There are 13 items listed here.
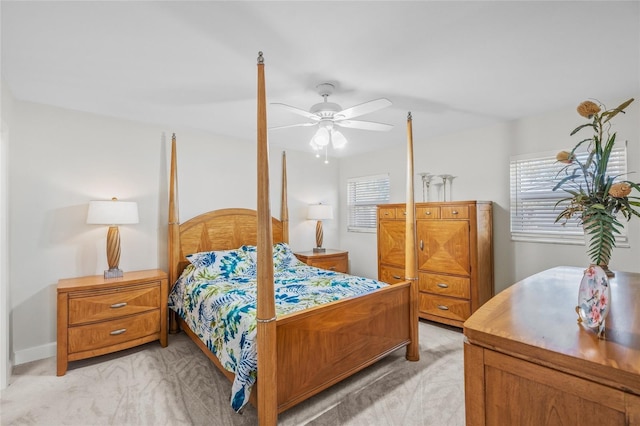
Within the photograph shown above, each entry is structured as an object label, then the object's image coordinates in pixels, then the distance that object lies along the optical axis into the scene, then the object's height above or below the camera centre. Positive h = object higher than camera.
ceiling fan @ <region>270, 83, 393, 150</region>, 2.29 +0.82
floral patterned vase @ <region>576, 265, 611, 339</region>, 0.91 -0.27
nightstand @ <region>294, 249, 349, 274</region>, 4.29 -0.64
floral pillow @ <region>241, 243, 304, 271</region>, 3.73 -0.51
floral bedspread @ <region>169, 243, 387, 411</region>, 1.94 -0.68
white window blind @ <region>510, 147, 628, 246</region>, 3.16 +0.14
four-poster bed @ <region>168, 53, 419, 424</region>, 1.73 -0.81
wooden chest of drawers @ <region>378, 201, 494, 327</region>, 3.31 -0.50
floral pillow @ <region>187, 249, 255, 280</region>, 3.22 -0.52
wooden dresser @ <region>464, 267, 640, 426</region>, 0.72 -0.42
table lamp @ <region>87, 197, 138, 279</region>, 2.84 +0.01
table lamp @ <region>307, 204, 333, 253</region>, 4.64 +0.04
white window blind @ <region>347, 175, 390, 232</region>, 4.88 +0.28
